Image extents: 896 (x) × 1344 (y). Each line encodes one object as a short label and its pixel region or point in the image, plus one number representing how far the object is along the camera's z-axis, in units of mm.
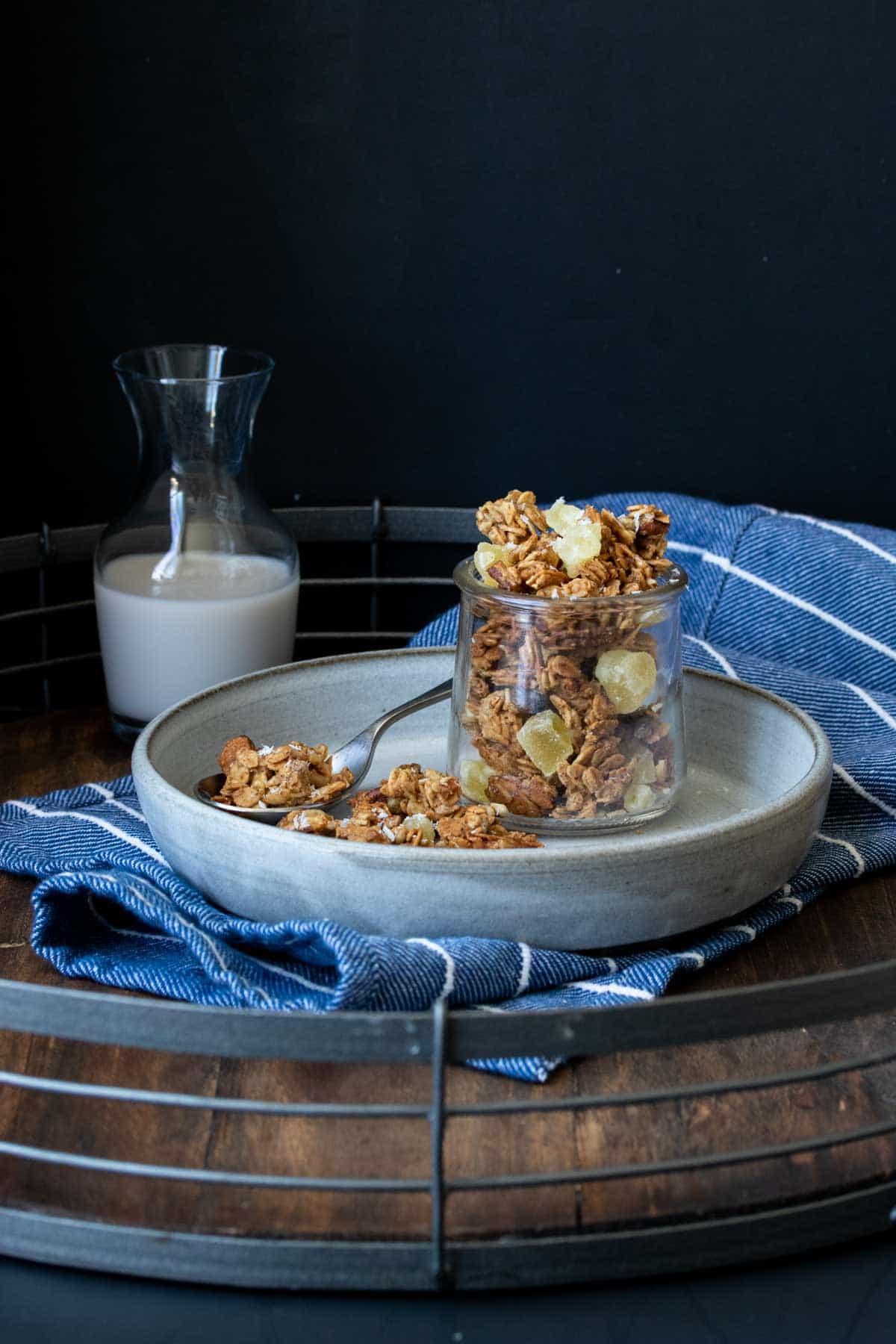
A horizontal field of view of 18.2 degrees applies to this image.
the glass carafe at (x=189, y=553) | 1024
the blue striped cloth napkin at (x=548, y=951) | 841
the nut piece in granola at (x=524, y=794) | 897
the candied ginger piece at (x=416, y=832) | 863
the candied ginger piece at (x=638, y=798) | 906
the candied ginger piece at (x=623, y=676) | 890
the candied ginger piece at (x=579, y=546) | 896
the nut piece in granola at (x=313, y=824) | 873
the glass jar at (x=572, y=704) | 890
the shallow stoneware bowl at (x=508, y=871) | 839
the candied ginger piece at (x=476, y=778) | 915
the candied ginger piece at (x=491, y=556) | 905
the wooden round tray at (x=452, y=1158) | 770
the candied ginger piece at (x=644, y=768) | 905
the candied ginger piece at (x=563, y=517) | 900
